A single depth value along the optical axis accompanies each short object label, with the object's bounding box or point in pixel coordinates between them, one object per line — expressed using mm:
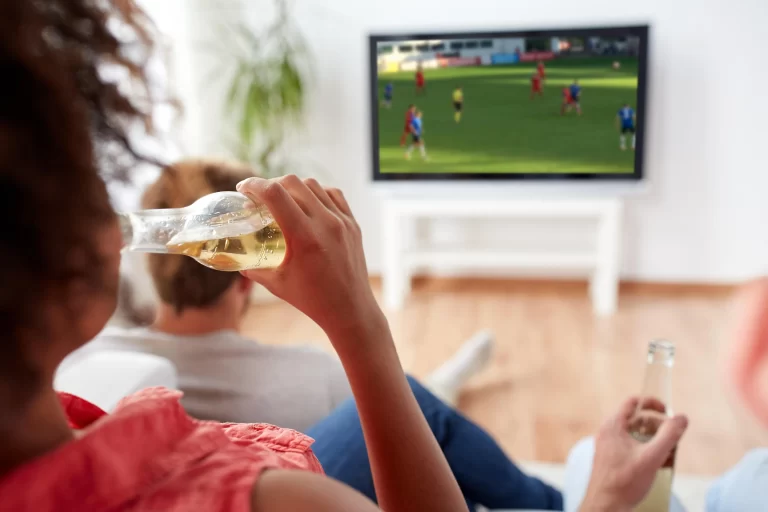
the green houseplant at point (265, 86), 3240
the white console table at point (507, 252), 3168
